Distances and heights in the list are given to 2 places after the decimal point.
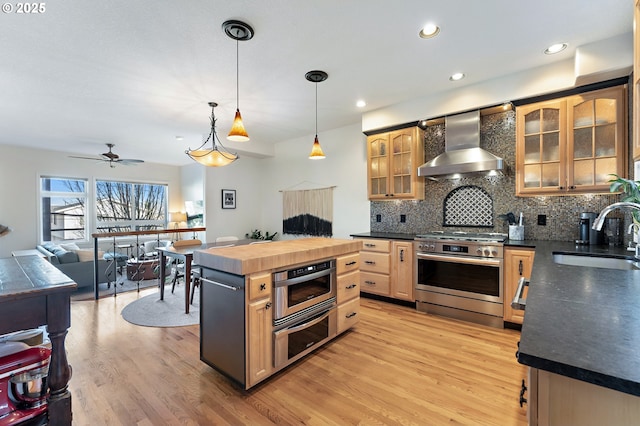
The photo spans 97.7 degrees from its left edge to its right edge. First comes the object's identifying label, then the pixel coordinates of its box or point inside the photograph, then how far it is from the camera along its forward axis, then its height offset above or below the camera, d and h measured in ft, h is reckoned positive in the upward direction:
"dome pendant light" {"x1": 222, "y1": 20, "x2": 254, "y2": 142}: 7.15 +4.80
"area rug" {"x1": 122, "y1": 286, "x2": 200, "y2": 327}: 10.80 -4.21
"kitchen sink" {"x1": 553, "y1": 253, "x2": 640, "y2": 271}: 6.85 -1.32
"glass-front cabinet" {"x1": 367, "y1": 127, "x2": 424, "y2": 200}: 12.80 +2.28
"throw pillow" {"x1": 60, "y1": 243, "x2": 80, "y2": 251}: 18.46 -2.29
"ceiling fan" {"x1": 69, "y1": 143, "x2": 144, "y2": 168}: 17.61 +3.56
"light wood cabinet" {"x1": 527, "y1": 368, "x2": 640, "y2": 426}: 1.99 -1.46
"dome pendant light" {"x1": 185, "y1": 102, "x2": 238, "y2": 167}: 11.49 +2.32
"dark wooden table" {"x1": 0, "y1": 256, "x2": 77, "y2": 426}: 4.40 -1.62
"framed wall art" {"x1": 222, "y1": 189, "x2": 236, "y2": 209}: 19.62 +1.00
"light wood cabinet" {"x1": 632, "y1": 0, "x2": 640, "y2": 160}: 5.46 +2.51
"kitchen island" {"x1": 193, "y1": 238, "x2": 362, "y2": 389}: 6.31 -2.34
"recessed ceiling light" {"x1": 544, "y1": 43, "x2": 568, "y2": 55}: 8.39 +4.98
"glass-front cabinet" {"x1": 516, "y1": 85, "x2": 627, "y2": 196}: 8.68 +2.27
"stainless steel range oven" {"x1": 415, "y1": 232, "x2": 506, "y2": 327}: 10.07 -2.48
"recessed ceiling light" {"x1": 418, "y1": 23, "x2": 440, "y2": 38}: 7.45 +4.95
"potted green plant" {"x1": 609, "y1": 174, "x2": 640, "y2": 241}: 6.57 +0.48
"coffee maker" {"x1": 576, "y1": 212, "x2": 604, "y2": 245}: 9.02 -0.70
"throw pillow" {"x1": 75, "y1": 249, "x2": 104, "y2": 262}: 15.67 -2.37
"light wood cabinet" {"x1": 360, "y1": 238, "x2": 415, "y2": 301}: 12.07 -2.55
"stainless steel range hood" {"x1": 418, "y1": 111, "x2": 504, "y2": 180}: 10.44 +2.24
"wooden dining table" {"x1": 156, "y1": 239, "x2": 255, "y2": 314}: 11.67 -1.82
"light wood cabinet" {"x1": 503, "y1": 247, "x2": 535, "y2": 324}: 9.43 -2.06
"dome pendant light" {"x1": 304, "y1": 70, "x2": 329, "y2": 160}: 9.91 +4.91
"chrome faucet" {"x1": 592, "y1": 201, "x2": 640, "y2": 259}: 5.07 +0.03
